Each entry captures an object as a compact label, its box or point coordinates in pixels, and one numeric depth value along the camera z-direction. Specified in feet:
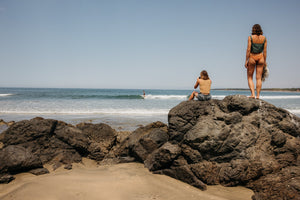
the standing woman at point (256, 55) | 17.10
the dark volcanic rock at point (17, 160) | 14.40
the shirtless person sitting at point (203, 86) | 17.46
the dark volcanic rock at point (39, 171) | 15.15
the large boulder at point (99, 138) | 19.63
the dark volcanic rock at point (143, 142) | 17.53
